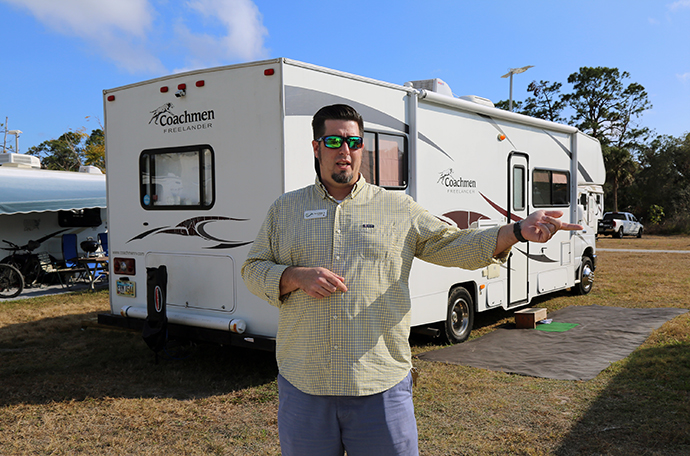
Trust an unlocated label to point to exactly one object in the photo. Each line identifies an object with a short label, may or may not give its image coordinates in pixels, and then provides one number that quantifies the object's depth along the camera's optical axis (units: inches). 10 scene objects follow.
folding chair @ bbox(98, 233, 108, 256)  491.4
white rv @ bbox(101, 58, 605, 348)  193.6
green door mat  290.3
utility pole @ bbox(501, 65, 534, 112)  744.6
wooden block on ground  296.0
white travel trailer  399.9
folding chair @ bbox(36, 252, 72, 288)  438.9
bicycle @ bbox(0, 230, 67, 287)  430.0
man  75.1
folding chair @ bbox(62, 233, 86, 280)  446.6
